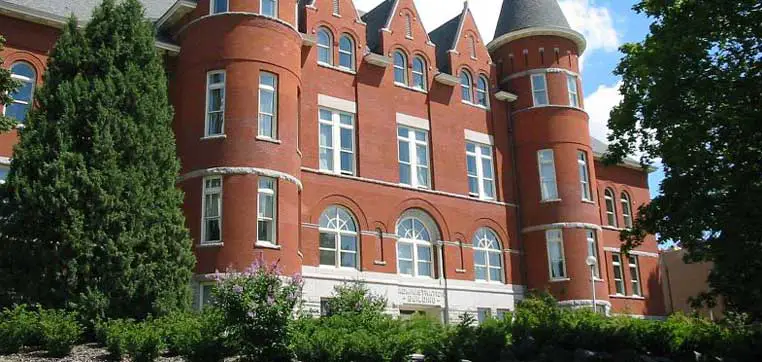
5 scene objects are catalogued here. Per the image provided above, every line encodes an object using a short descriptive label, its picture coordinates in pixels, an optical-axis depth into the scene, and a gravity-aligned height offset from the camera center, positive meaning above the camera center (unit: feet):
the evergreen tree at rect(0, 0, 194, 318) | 57.98 +13.70
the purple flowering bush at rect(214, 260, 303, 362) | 47.88 +2.50
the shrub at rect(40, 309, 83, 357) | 50.14 +1.78
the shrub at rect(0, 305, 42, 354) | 49.96 +1.99
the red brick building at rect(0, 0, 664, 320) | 81.10 +25.86
